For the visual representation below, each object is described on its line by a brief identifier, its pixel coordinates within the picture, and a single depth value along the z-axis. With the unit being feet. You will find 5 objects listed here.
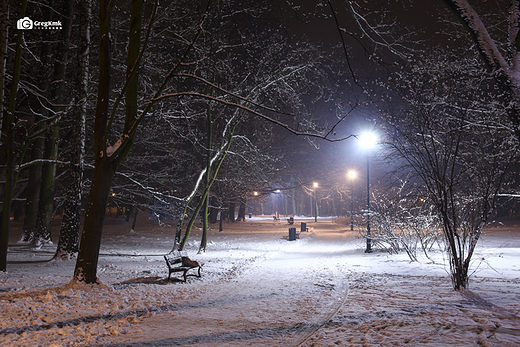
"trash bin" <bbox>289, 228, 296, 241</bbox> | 71.06
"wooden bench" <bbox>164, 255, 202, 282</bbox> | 29.14
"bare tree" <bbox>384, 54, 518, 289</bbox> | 22.97
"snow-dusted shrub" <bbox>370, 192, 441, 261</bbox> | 39.22
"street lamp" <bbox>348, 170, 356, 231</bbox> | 91.66
